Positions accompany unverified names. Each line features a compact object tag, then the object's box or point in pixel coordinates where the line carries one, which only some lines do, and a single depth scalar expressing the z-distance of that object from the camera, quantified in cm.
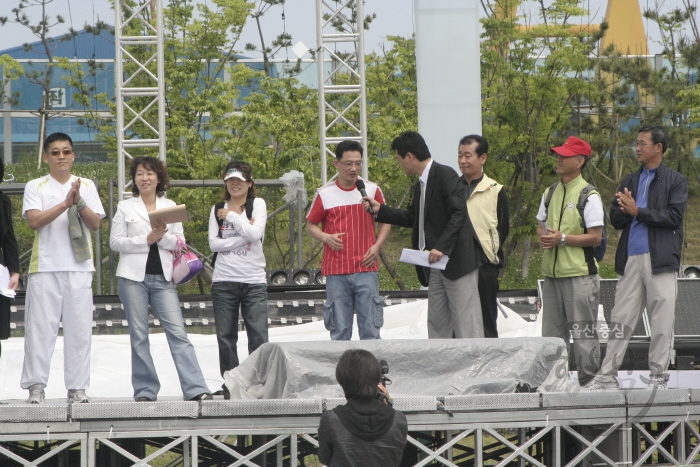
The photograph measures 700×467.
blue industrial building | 3792
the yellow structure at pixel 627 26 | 4264
